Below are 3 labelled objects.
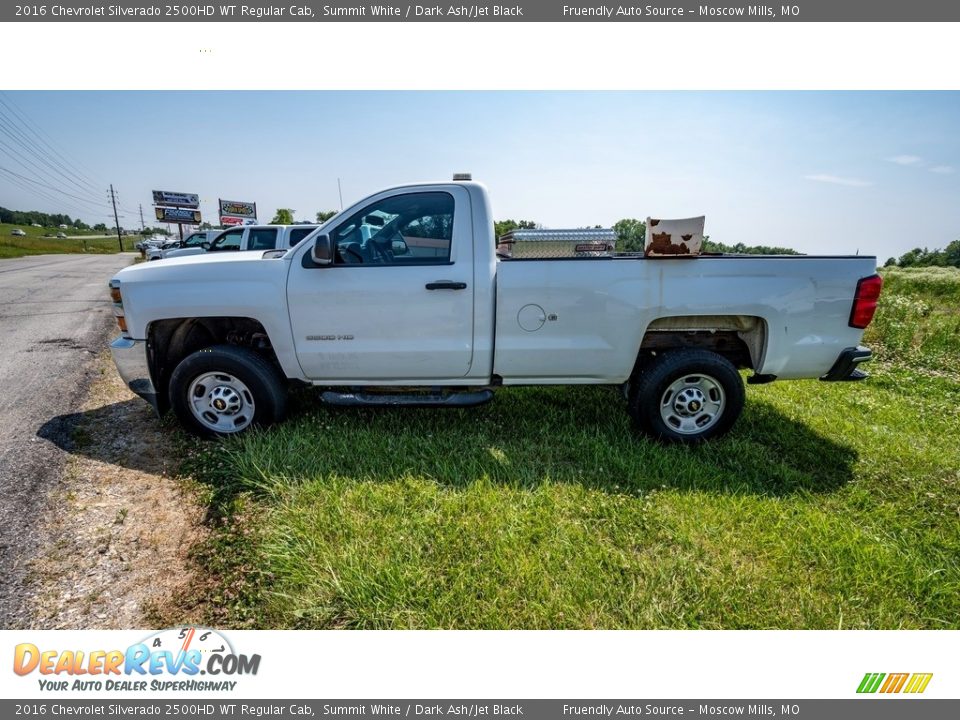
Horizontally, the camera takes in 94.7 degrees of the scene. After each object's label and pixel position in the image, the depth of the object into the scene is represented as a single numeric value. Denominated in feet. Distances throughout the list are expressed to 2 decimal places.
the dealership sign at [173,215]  148.05
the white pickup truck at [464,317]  10.99
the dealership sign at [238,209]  151.23
